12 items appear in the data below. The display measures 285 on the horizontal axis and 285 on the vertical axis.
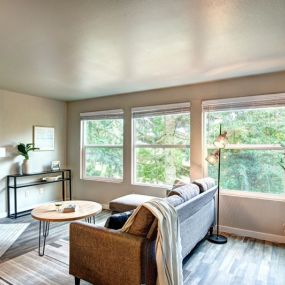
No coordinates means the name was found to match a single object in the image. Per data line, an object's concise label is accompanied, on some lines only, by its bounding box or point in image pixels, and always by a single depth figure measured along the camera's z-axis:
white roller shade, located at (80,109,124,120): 4.70
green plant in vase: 4.44
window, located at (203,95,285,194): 3.33
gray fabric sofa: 1.79
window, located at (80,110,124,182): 4.79
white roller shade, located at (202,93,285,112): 3.27
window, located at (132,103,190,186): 4.07
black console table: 4.23
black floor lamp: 3.20
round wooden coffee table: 2.61
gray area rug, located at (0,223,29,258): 3.07
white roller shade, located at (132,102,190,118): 3.98
